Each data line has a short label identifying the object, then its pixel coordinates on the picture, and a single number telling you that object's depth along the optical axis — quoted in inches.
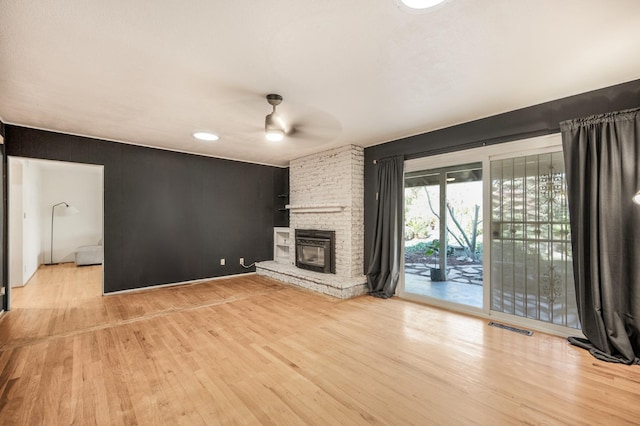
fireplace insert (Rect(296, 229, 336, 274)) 192.9
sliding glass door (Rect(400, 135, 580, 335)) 116.8
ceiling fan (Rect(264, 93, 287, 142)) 109.6
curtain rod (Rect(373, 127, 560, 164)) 117.3
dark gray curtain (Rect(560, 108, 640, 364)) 94.9
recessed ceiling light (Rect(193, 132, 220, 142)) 158.4
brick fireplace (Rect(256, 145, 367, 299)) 179.0
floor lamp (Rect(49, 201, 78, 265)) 292.0
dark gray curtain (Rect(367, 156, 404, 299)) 167.5
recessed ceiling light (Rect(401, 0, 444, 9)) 59.4
